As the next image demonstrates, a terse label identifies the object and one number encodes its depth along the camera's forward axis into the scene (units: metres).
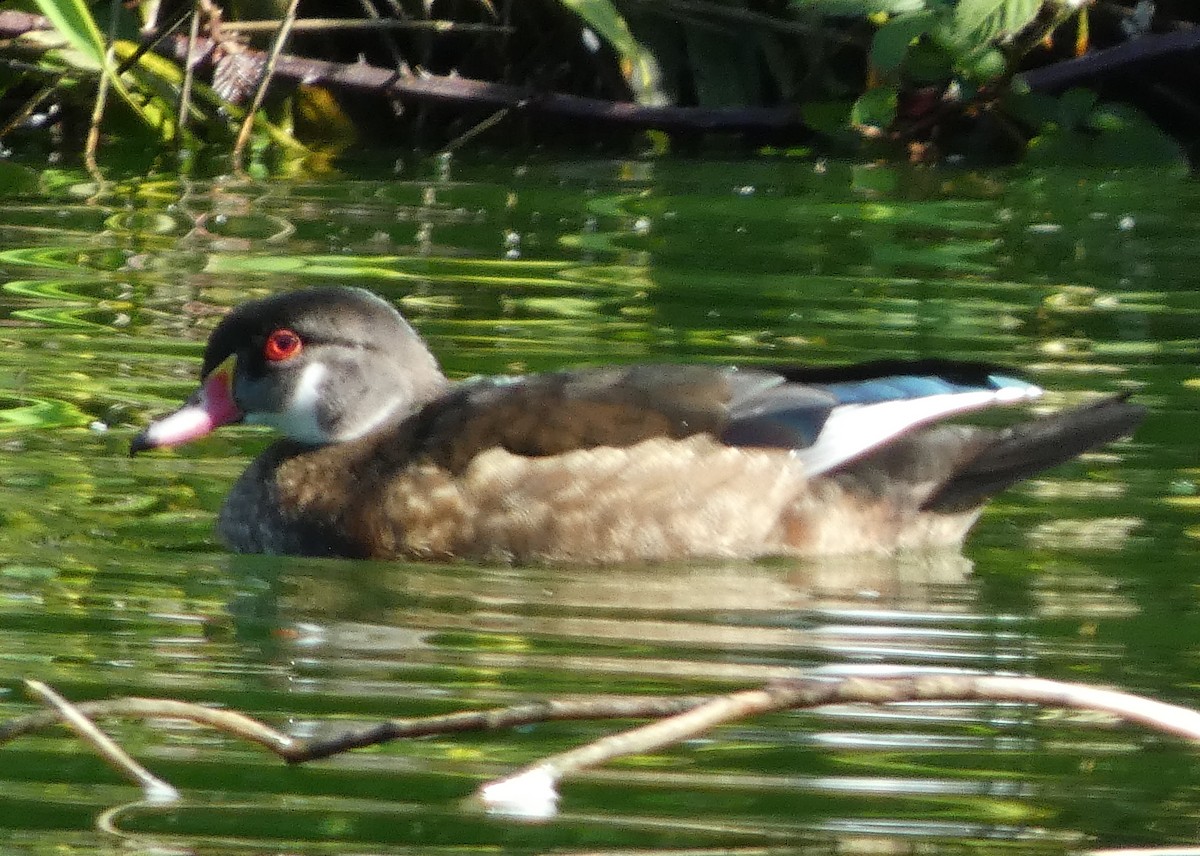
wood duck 10.96
